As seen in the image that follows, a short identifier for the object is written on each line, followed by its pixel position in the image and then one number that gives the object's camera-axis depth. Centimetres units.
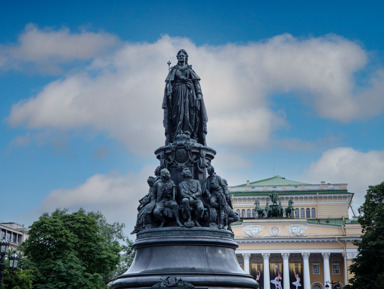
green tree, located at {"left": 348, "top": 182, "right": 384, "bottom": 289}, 4409
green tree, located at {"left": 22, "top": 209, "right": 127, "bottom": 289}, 4300
